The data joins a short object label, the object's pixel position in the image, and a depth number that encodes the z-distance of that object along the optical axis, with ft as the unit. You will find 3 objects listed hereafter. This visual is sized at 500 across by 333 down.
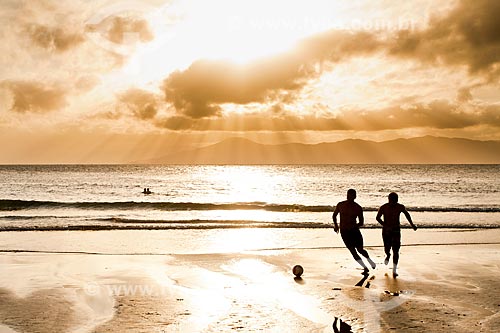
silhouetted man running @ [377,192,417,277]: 45.65
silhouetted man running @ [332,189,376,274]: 45.09
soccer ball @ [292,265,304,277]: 43.78
